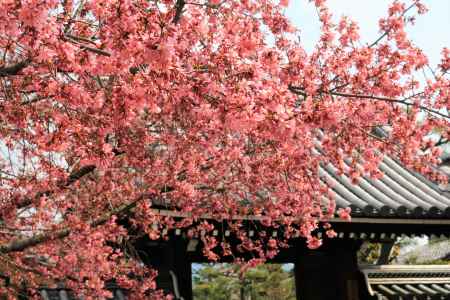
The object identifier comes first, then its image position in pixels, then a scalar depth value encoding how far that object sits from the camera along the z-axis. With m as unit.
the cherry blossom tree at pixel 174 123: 3.79
